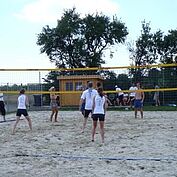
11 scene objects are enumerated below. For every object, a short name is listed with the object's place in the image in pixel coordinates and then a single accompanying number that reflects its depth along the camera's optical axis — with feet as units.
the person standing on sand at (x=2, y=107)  42.23
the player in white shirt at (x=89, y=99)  31.98
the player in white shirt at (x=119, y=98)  57.73
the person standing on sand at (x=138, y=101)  41.54
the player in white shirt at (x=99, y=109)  26.77
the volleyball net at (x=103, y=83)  51.78
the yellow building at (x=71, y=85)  60.03
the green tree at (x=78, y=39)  111.33
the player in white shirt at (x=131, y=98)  51.46
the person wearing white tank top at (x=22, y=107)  32.79
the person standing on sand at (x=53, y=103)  40.05
